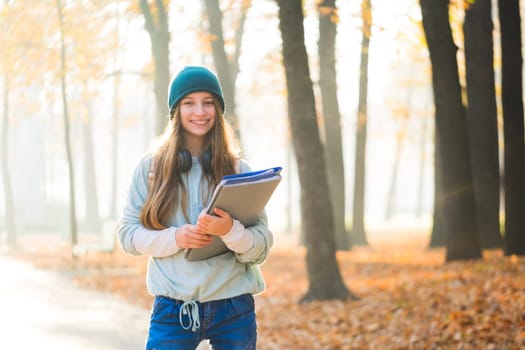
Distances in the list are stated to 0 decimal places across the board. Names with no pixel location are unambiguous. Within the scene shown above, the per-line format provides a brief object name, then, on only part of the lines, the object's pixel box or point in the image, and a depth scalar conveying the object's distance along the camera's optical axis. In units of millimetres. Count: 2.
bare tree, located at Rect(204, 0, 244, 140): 16531
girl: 3426
